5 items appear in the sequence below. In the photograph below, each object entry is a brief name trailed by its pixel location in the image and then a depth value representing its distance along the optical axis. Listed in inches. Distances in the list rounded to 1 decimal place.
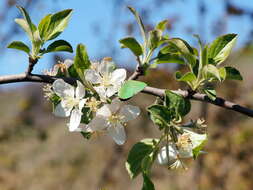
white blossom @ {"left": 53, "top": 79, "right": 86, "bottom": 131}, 21.5
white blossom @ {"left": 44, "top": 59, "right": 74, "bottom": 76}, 22.6
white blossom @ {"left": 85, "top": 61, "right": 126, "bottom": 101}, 21.4
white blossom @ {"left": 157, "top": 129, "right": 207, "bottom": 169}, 21.5
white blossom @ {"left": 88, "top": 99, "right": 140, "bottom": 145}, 21.4
